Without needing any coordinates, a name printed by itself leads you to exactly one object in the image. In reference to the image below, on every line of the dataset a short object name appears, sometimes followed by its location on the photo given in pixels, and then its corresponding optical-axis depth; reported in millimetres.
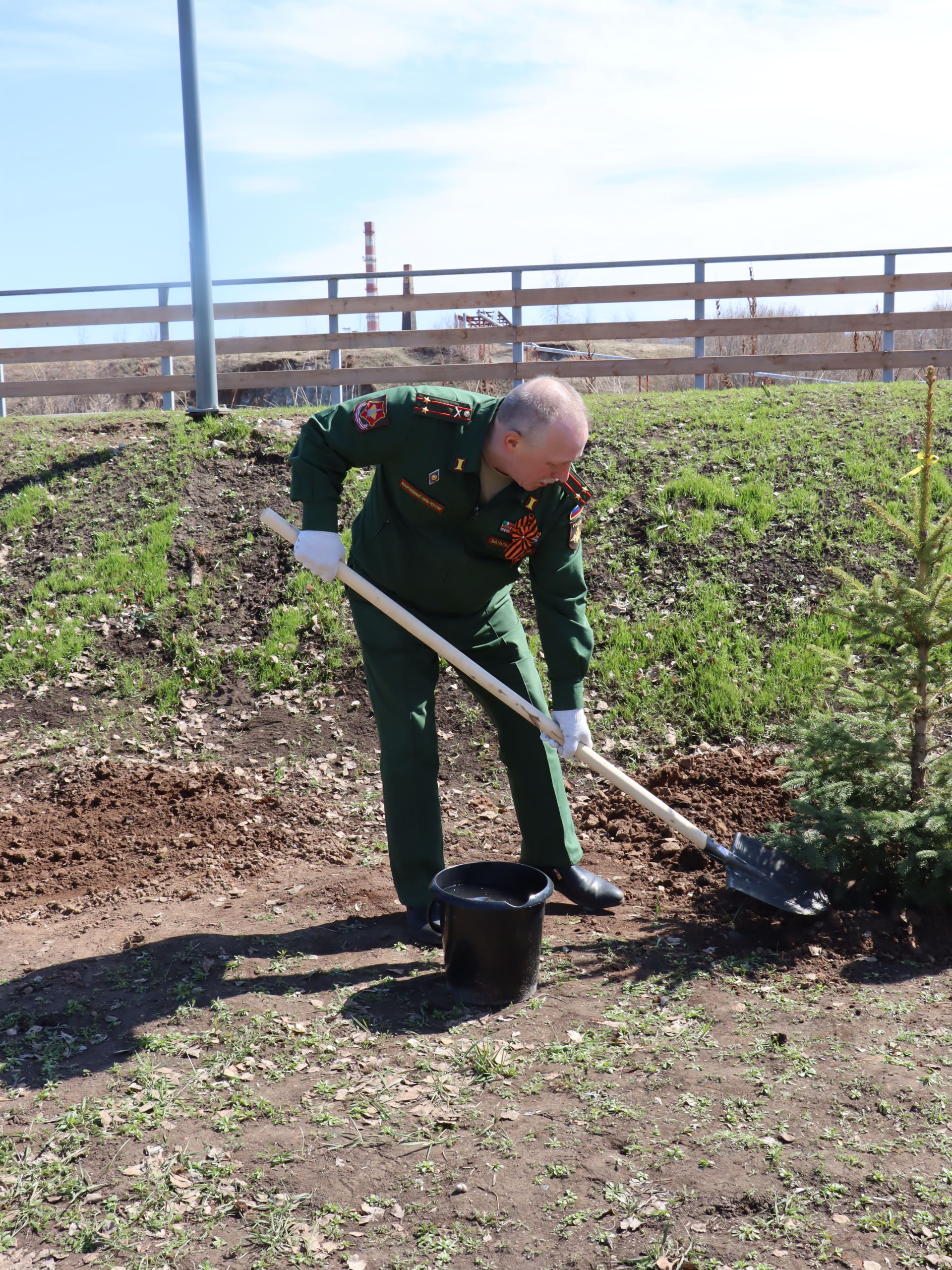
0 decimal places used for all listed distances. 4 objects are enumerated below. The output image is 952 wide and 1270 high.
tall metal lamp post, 8469
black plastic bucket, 3525
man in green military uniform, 3865
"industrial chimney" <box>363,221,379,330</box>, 27906
